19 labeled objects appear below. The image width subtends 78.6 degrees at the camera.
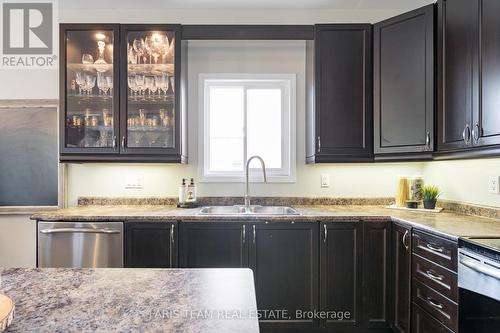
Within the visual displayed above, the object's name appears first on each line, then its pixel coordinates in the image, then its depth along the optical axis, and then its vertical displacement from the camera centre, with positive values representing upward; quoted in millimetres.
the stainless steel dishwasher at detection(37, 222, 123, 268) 2199 -559
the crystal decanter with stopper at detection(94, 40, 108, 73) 2518 +854
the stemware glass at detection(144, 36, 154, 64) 2516 +990
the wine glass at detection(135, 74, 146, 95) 2527 +696
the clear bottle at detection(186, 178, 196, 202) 2662 -243
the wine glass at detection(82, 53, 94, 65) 2521 +883
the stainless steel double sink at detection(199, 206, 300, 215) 2658 -390
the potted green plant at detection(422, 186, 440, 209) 2477 -255
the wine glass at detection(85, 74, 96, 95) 2531 +671
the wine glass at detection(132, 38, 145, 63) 2516 +976
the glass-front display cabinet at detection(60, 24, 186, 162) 2502 +598
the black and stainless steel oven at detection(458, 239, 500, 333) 1271 -529
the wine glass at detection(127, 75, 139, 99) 2521 +674
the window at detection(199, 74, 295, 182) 2873 +380
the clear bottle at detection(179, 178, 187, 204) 2648 -250
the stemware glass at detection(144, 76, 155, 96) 2535 +681
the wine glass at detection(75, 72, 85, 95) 2529 +713
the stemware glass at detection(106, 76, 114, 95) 2517 +685
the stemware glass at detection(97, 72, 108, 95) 2525 +678
